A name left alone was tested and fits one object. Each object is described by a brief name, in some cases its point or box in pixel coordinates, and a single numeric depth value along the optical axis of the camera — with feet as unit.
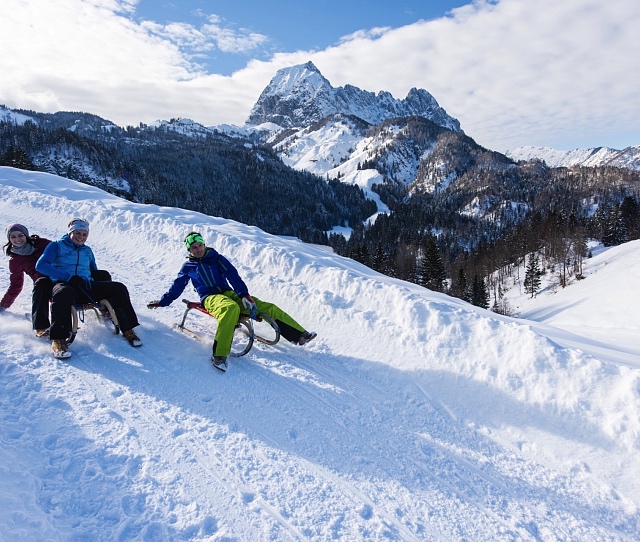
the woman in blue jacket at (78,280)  16.44
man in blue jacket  17.78
